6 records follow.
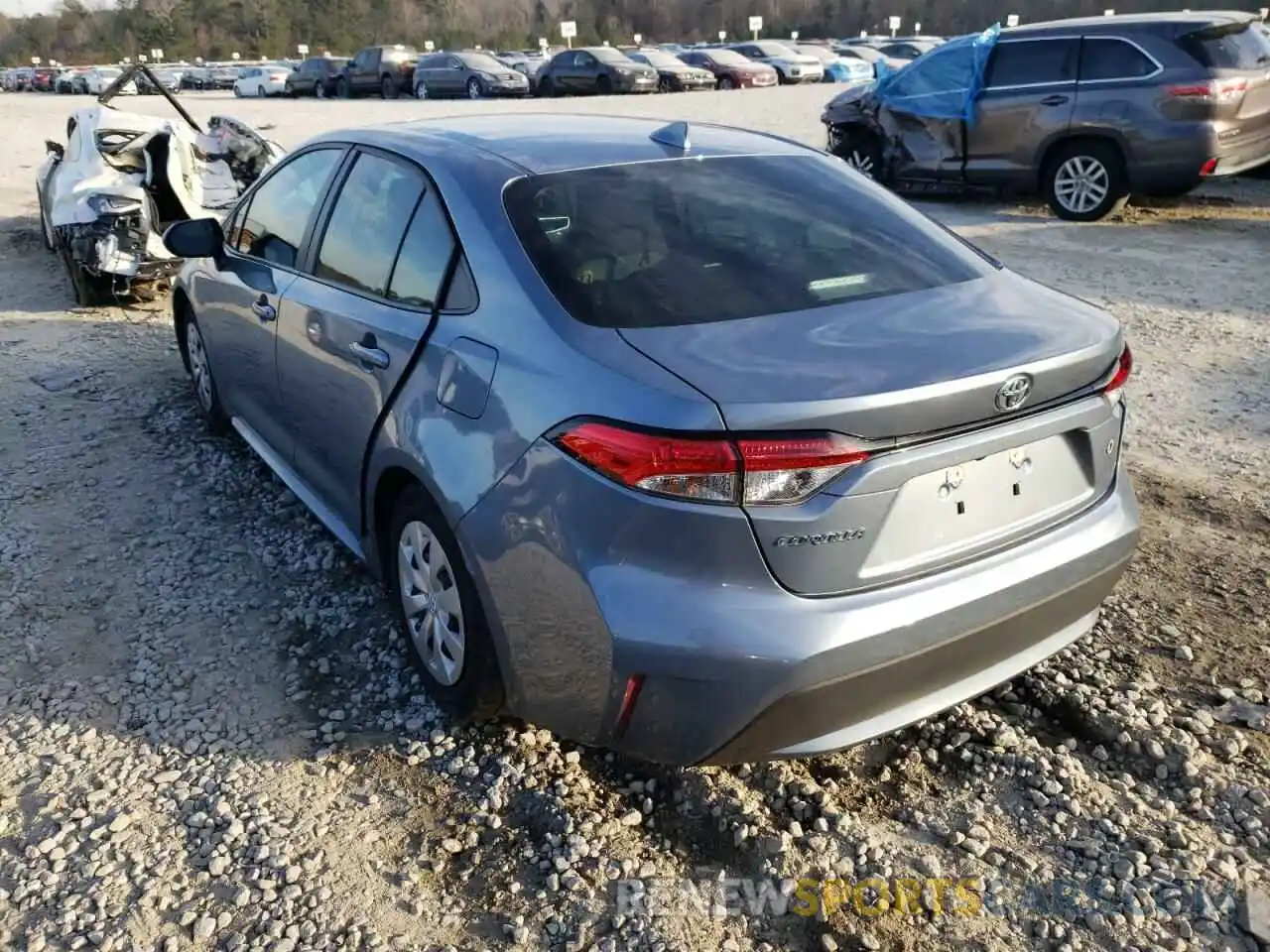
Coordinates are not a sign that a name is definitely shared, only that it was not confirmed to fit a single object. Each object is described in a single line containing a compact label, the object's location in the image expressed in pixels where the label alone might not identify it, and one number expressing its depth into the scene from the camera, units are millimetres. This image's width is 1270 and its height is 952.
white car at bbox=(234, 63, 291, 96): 39969
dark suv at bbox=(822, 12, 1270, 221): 9258
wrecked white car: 7445
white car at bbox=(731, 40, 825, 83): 35656
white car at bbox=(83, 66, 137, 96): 49906
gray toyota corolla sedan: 2209
